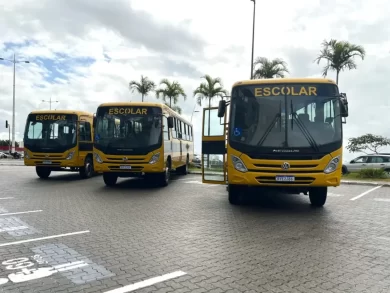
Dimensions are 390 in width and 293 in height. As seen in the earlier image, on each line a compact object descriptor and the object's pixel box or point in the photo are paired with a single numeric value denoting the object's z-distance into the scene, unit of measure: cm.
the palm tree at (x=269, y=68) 2592
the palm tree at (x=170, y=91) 3244
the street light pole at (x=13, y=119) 4594
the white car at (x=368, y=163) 2250
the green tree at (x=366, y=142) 3328
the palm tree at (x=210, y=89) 3094
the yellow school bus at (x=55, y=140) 1556
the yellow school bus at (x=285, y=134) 845
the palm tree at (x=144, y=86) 3275
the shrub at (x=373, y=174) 1859
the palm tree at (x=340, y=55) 2359
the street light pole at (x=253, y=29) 2483
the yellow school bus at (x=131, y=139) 1249
